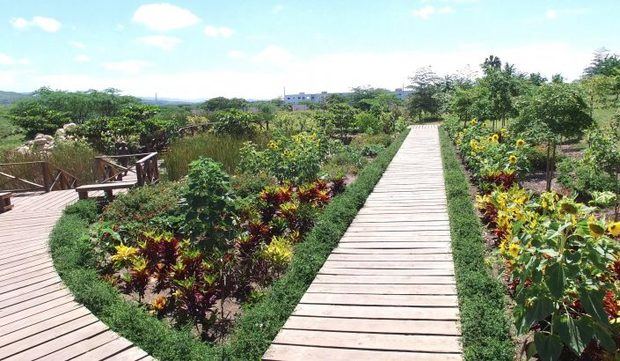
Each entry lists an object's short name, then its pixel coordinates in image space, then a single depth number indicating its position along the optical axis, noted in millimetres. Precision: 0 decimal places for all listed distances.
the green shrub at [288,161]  6832
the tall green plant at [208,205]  3705
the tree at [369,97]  32031
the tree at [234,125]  14000
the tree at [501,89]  10953
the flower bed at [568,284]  2246
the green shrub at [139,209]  5176
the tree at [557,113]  6488
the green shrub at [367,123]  18950
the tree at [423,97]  31203
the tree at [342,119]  17844
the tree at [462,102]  15177
